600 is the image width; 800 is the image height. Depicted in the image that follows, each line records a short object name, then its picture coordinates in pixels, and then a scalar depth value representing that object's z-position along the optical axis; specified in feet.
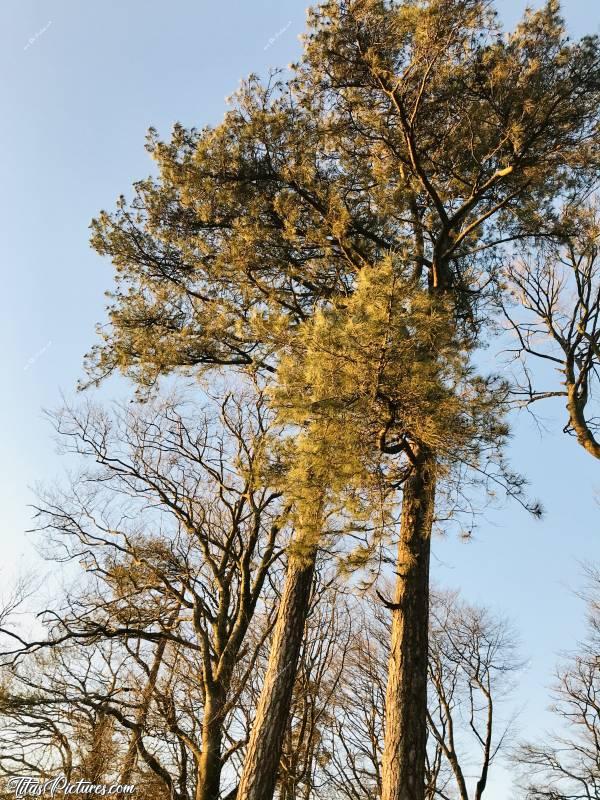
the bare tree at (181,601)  21.38
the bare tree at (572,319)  20.35
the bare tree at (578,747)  36.94
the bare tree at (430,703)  34.81
